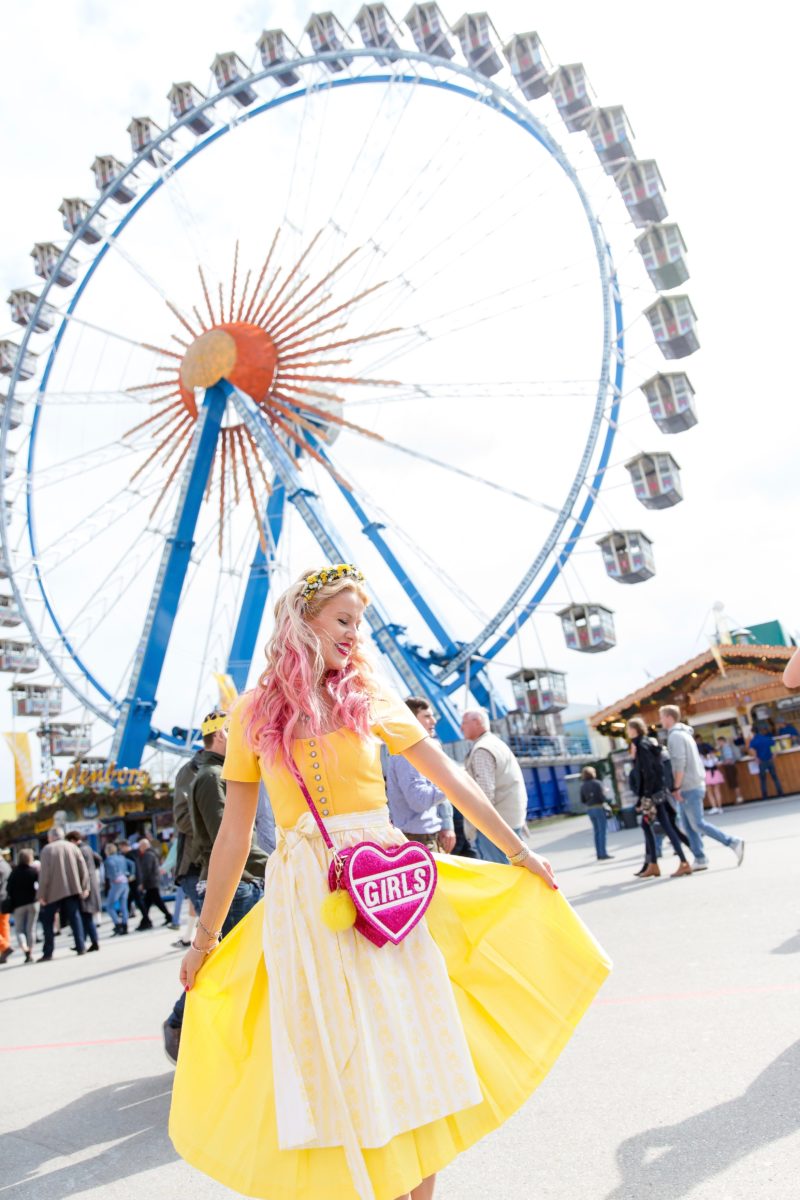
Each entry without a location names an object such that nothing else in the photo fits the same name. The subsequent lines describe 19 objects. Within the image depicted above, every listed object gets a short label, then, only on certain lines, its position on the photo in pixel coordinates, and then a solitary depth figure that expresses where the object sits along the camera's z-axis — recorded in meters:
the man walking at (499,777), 5.83
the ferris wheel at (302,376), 16.36
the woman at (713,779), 15.02
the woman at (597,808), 10.75
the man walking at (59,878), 10.19
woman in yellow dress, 1.88
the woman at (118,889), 13.31
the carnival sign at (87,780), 20.75
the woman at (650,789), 8.21
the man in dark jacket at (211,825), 4.03
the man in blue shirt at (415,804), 5.32
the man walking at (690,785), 7.98
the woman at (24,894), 11.97
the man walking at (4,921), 11.85
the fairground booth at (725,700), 17.78
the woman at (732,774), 16.70
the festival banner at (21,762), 35.38
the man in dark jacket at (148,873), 12.97
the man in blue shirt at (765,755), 15.76
